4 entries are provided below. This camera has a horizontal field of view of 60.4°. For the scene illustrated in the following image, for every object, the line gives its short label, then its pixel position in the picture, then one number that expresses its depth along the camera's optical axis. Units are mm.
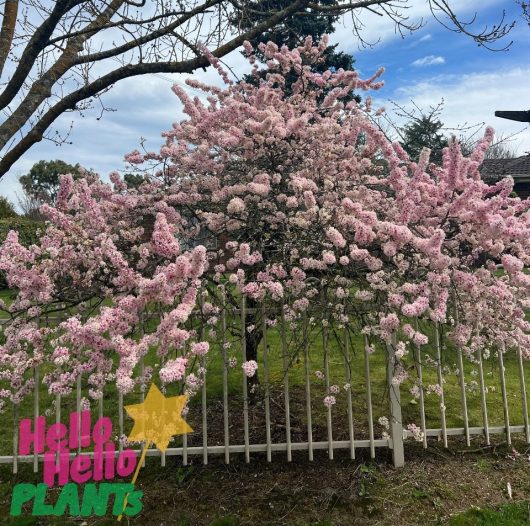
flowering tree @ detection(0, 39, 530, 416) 2516
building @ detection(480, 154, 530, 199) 15031
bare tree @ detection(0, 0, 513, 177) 3518
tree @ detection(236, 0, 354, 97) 4879
